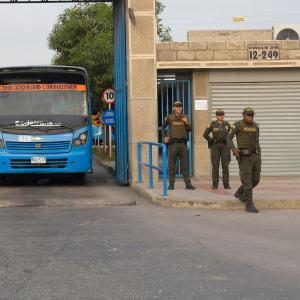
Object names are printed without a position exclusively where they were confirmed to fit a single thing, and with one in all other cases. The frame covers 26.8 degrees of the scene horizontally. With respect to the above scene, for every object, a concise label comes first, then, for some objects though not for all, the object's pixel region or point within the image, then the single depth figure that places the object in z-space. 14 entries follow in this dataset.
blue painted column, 15.72
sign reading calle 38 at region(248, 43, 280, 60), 16.23
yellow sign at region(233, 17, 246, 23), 47.16
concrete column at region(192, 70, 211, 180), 16.39
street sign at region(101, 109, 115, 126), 24.31
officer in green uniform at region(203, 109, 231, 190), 13.42
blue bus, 15.19
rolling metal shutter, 16.75
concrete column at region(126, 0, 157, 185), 15.05
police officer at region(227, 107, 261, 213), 11.16
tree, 34.22
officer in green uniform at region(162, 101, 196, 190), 13.17
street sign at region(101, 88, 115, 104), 24.94
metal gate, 16.58
